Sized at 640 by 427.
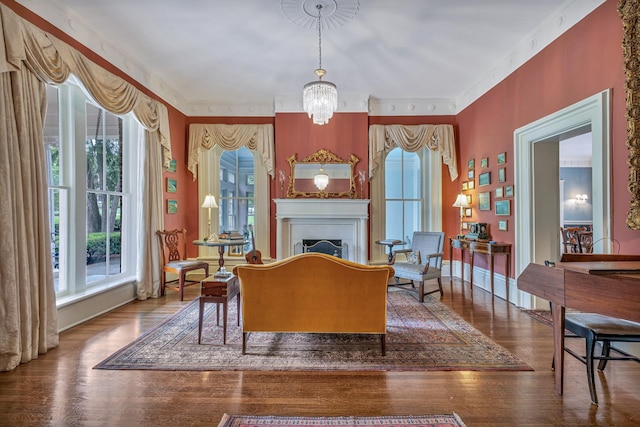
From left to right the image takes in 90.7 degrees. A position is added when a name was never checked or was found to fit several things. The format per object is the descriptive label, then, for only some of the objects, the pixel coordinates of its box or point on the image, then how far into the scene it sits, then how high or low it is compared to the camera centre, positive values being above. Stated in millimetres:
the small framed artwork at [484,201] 4945 +206
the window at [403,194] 6348 +405
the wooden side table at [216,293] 2912 -725
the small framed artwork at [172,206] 5411 +152
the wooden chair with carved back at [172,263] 4590 -734
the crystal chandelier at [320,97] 3656 +1366
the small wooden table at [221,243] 4809 -440
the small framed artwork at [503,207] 4422 +95
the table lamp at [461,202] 5434 +206
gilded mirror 5973 +765
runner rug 1848 -1228
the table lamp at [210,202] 5551 +221
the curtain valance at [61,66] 2535 +1472
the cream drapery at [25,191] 2504 +206
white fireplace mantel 5844 -162
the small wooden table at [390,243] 5266 -503
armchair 4410 -751
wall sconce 9234 +456
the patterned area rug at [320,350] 2549 -1218
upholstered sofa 2617 -689
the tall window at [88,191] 3531 +293
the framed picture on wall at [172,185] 5437 +514
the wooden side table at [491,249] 4326 -509
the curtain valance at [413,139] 5984 +1422
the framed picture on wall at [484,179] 4984 +568
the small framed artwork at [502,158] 4534 +803
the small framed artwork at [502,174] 4527 +571
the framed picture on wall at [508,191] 4375 +323
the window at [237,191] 6379 +477
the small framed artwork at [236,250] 6344 -718
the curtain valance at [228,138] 6059 +1466
